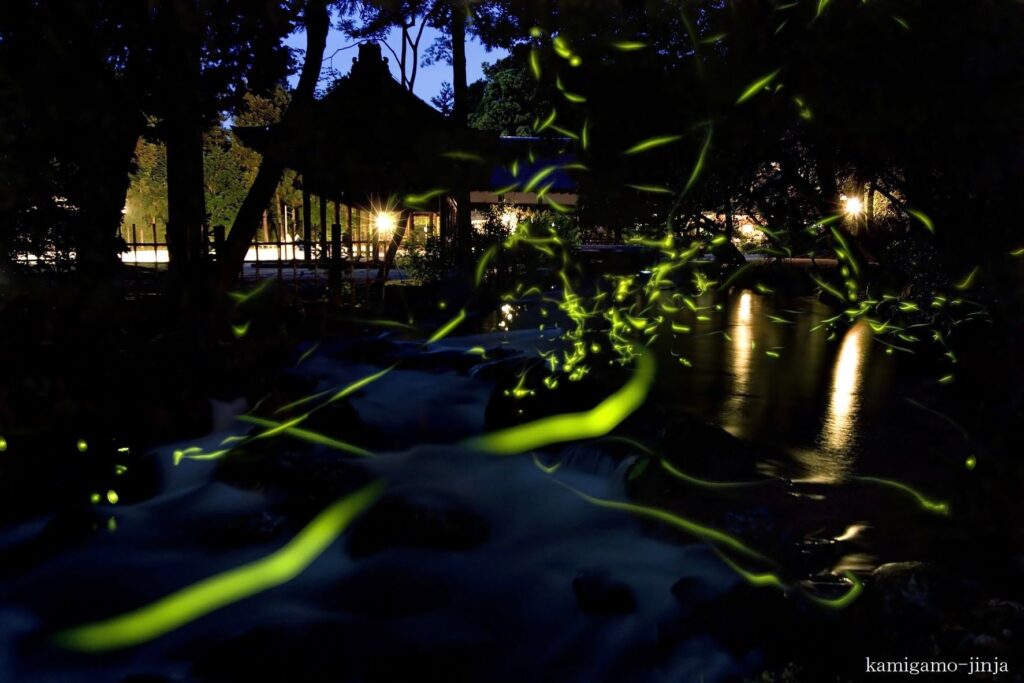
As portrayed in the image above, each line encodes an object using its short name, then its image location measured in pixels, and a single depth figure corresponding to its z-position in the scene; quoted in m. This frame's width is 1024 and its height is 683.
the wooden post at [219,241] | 11.13
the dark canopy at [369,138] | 12.35
